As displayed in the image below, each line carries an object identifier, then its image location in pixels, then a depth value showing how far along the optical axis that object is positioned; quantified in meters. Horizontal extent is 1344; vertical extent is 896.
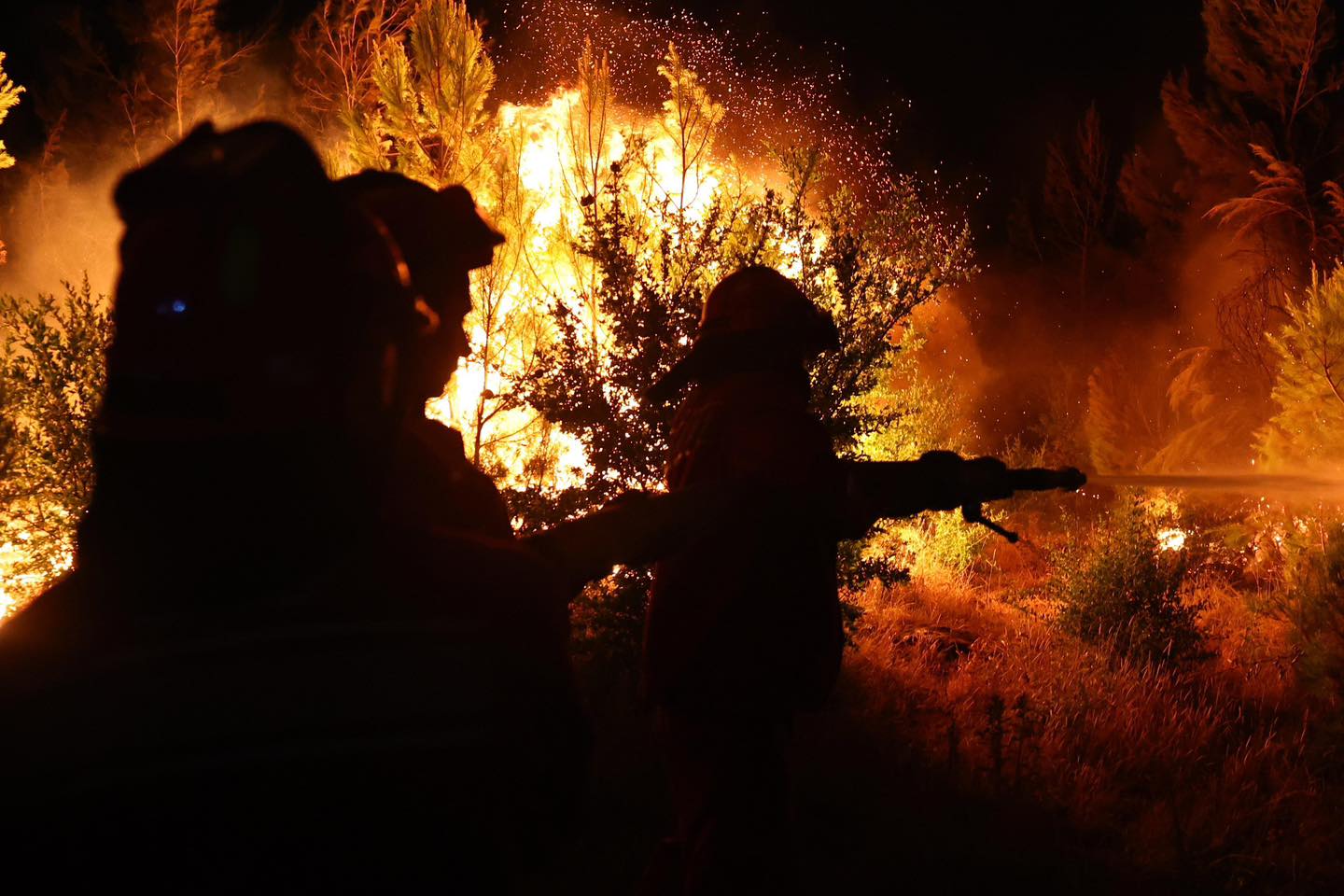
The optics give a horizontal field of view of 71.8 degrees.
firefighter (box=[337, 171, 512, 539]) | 1.80
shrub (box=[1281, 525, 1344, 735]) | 6.15
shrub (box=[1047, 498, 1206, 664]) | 8.03
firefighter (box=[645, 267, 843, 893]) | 2.46
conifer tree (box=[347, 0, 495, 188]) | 6.39
